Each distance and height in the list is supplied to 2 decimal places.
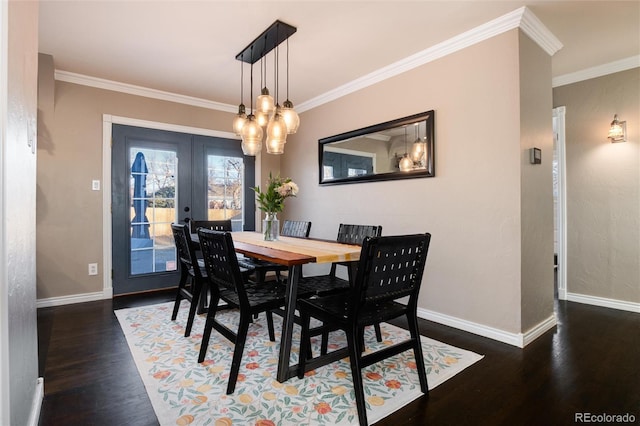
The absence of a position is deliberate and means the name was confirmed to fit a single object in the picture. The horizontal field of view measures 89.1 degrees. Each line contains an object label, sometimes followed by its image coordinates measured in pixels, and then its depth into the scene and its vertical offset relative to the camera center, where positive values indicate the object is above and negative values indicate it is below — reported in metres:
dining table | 1.86 -0.25
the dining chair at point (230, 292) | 1.78 -0.49
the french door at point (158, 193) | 3.80 +0.29
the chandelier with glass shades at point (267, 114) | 2.63 +0.86
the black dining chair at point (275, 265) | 2.85 -0.42
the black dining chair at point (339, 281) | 2.24 -0.51
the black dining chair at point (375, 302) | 1.53 -0.49
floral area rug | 1.61 -0.97
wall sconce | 3.19 +0.83
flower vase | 2.73 -0.09
